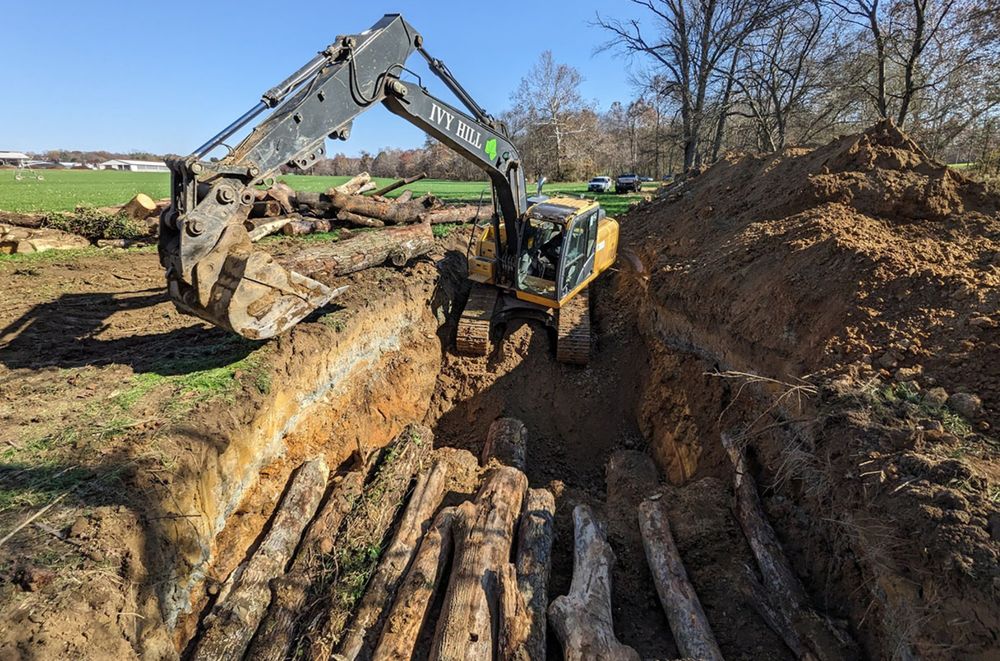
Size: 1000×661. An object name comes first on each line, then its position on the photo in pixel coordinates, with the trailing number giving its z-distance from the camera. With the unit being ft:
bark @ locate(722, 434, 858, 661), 10.37
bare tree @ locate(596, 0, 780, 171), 67.77
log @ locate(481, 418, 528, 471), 21.90
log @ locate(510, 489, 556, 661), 11.53
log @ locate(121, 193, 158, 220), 45.42
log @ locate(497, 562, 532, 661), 11.19
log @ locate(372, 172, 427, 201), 58.54
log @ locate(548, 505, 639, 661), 10.95
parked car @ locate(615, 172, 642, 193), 96.12
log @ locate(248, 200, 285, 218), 45.96
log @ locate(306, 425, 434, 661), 12.46
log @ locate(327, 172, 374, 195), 67.09
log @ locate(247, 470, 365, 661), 12.21
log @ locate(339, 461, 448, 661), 12.12
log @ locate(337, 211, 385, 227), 46.98
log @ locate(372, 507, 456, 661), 11.68
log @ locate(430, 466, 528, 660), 11.25
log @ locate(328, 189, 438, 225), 47.75
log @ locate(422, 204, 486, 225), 49.39
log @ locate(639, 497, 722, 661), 11.41
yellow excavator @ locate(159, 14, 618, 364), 15.66
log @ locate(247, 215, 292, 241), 40.60
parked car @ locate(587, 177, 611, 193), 103.19
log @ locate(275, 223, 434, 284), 27.30
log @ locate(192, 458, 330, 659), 12.09
